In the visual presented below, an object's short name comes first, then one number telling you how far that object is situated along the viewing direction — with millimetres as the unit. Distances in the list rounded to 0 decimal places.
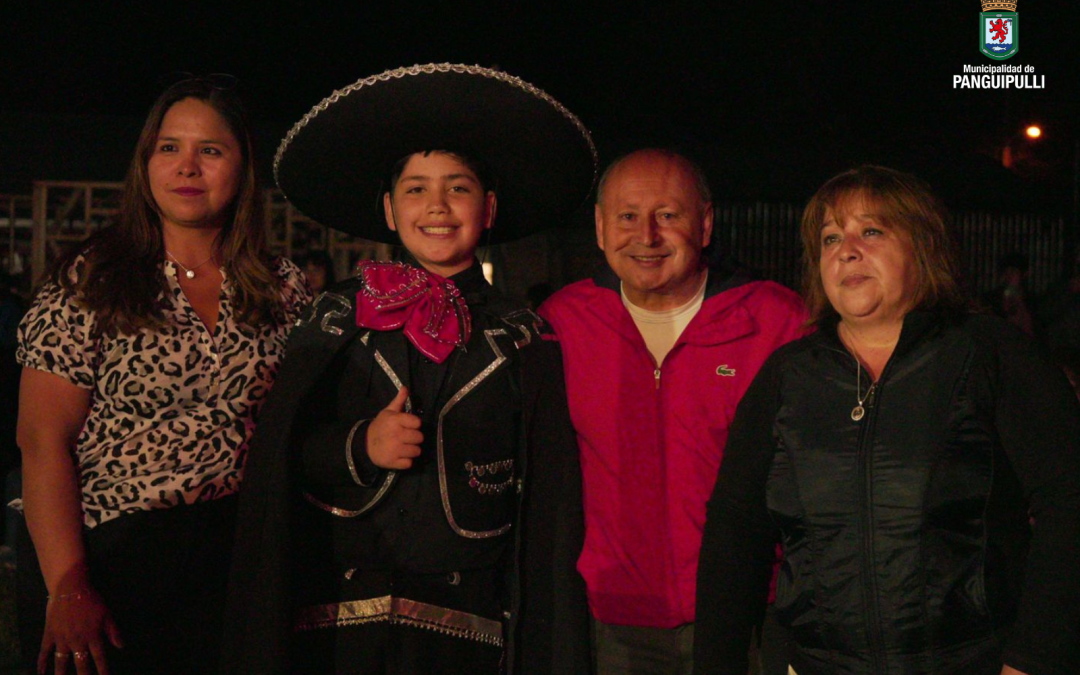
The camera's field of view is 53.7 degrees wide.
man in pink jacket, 2947
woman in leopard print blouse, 2545
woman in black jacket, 2117
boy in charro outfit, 2506
